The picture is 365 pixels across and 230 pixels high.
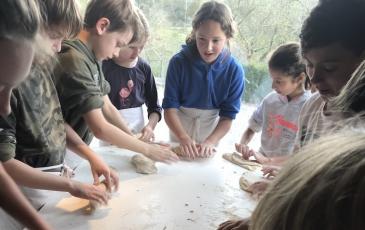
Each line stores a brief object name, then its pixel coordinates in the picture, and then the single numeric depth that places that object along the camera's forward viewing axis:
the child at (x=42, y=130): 0.76
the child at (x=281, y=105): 1.24
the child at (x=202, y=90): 1.44
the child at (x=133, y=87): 1.58
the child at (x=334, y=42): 0.68
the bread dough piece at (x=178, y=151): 1.17
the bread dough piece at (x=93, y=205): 0.77
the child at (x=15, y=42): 0.49
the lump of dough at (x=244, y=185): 0.94
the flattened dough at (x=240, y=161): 1.11
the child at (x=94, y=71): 0.97
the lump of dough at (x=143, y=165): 1.01
